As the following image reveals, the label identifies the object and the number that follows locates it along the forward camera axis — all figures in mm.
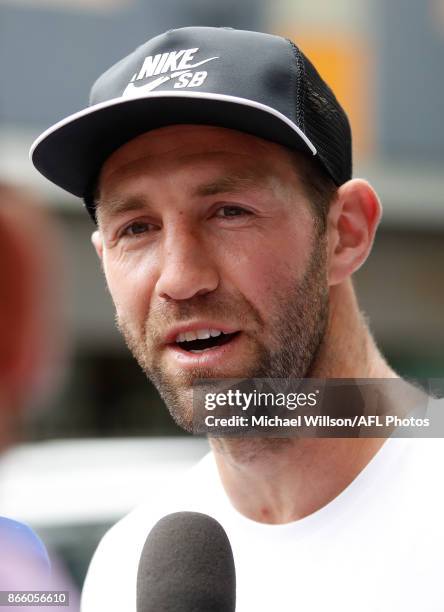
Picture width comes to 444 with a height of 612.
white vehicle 3609
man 3126
